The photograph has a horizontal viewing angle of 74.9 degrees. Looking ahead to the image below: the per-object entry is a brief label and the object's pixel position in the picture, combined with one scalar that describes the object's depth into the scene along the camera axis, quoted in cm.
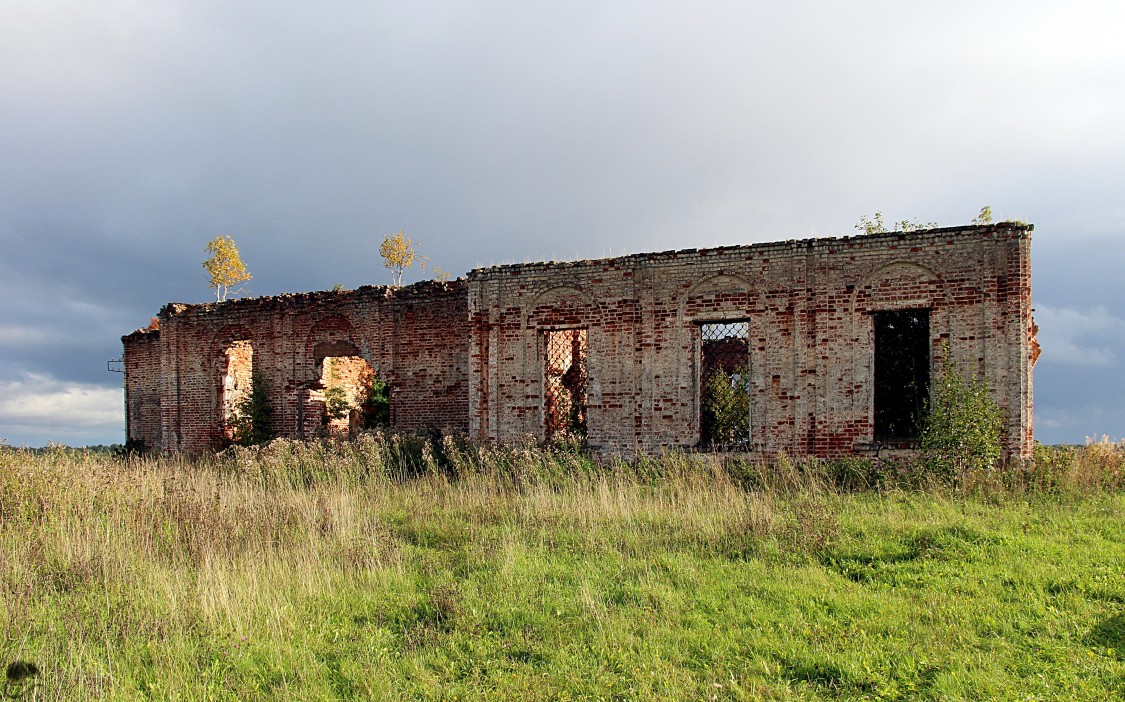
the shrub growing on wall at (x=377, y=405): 1770
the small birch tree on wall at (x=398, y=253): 3472
